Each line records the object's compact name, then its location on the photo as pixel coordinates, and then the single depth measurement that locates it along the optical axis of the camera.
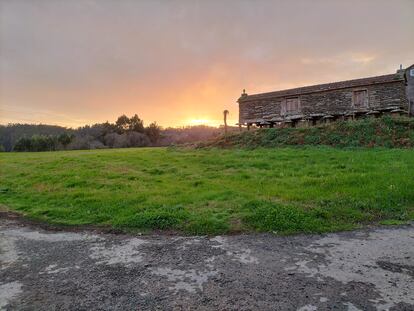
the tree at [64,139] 62.28
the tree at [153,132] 68.31
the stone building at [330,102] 22.09
